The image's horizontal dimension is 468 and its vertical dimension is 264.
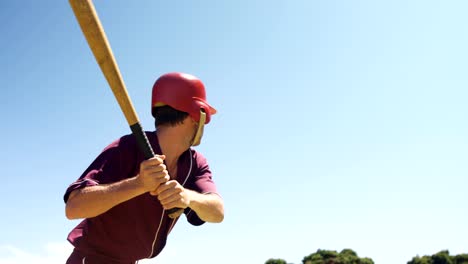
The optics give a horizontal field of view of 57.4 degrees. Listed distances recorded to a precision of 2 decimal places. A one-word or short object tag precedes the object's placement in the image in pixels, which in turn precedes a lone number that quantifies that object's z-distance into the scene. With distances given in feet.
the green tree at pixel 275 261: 250.86
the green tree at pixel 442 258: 205.05
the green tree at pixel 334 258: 240.73
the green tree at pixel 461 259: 199.41
